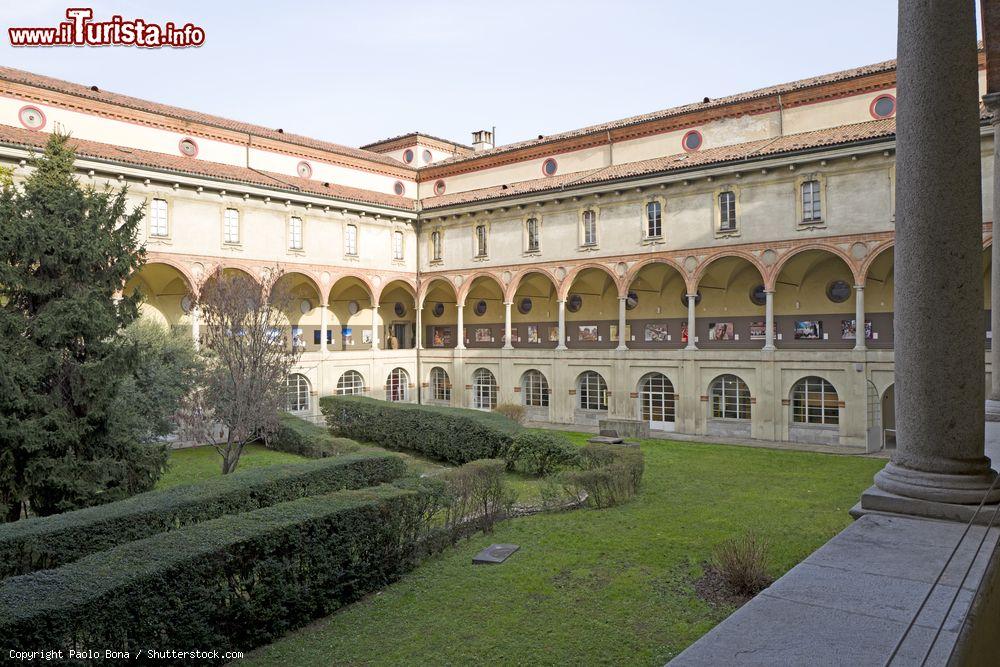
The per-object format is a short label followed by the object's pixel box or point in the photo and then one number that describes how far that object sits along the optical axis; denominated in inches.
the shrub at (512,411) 1042.1
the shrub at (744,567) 336.8
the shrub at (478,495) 466.6
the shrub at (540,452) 664.4
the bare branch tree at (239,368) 649.6
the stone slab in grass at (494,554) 405.7
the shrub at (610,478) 528.7
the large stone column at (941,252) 168.7
